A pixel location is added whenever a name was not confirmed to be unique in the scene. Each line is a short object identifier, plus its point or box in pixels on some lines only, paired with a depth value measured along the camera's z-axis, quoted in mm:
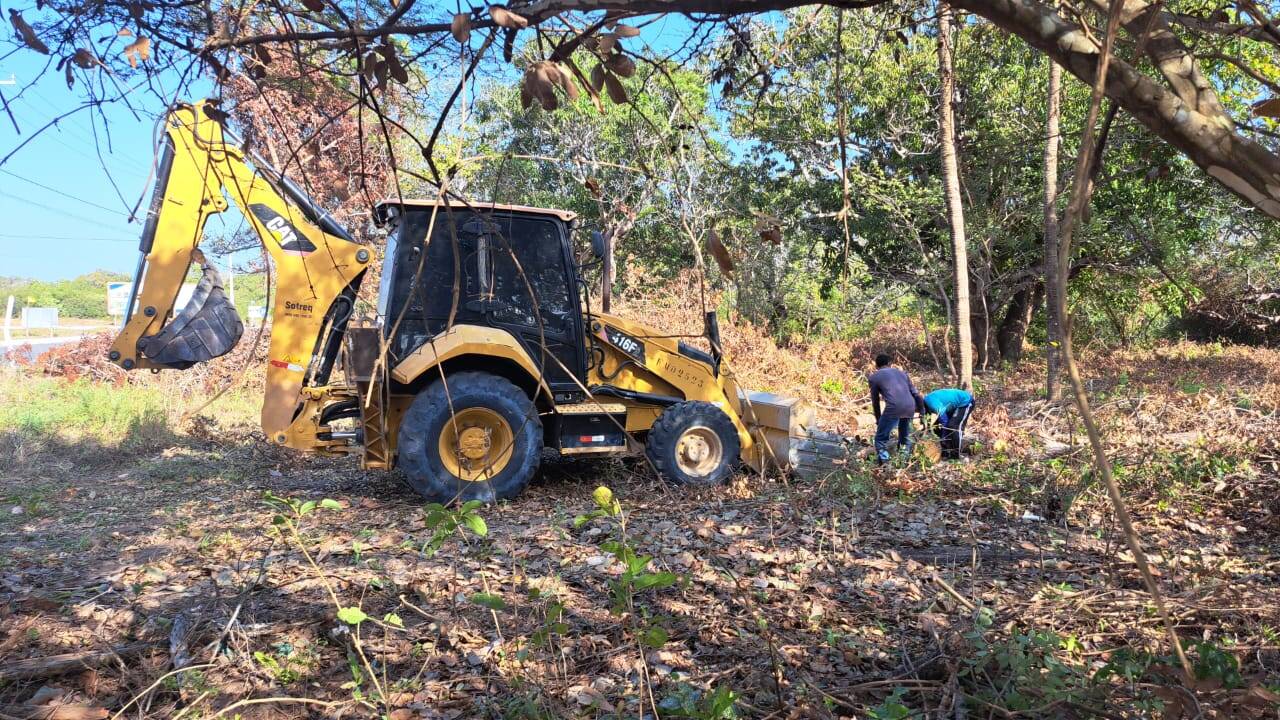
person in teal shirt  7645
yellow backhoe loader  6121
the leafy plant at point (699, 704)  2369
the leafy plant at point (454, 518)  2600
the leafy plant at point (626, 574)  2496
